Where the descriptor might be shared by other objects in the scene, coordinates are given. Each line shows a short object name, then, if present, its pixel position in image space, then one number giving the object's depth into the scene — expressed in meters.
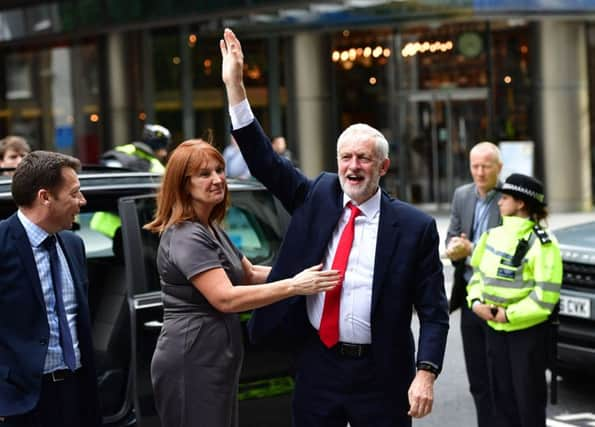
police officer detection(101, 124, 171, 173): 9.66
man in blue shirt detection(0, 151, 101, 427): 4.23
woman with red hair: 4.51
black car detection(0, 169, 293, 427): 5.26
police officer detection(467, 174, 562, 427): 5.82
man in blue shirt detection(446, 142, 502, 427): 6.56
